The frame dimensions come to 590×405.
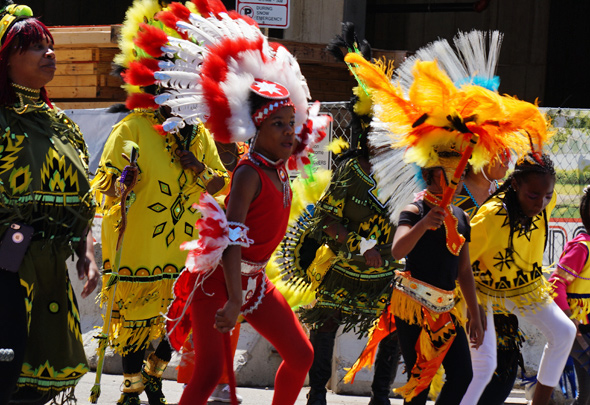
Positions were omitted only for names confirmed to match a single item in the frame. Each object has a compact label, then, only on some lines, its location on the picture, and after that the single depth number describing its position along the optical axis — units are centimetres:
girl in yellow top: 1027
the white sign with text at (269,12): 1335
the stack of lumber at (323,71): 1828
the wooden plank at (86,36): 1780
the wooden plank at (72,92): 1823
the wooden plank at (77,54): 1814
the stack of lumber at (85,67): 1809
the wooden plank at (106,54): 1809
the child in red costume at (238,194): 802
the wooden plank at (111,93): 1825
